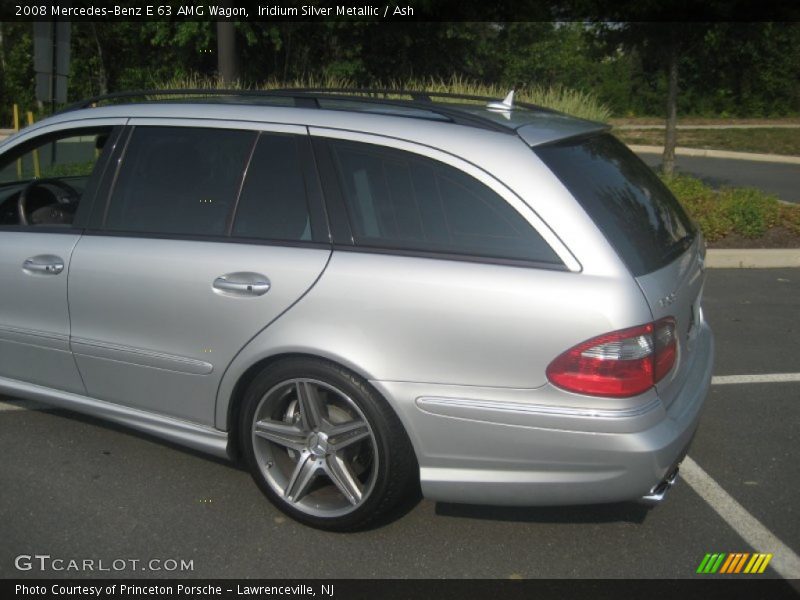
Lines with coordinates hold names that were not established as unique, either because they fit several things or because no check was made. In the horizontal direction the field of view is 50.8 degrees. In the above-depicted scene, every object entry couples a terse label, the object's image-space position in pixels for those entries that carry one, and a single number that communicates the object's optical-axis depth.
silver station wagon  2.96
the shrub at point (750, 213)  9.27
